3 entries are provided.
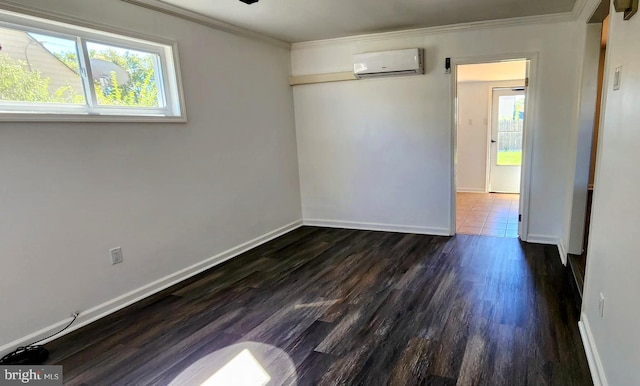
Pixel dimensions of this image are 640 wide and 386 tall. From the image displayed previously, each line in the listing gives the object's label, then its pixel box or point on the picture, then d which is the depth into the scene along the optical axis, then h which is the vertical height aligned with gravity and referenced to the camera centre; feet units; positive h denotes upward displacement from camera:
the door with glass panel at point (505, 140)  20.99 -1.21
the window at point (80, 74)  7.10 +1.60
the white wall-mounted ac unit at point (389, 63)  12.51 +2.25
